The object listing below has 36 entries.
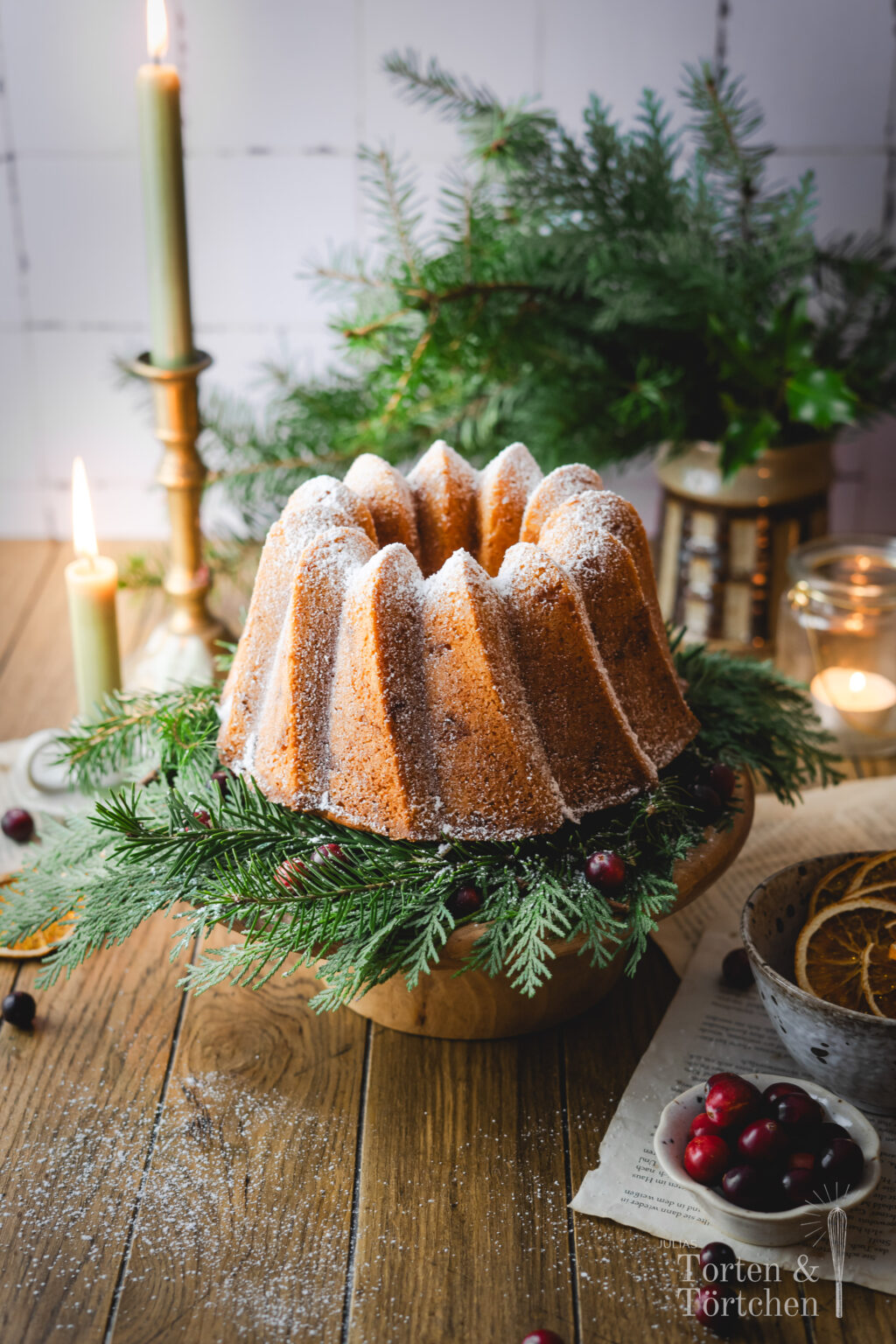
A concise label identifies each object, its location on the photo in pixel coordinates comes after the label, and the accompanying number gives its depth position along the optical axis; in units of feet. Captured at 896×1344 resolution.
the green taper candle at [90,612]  4.66
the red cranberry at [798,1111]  3.01
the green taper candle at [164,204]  4.49
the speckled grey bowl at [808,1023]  3.03
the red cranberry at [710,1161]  2.95
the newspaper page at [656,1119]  2.98
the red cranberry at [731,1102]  3.03
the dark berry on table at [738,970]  3.81
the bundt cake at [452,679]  3.26
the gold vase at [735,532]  5.59
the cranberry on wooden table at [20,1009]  3.75
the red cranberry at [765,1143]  2.94
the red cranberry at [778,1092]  3.08
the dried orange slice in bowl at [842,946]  3.24
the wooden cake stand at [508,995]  3.34
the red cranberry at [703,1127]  3.03
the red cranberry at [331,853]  3.22
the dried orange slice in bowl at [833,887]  3.52
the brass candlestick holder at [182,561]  4.90
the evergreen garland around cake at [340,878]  3.08
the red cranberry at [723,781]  3.56
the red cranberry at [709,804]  3.49
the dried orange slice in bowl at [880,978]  3.16
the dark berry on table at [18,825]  4.56
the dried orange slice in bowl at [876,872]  3.54
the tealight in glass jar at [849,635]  5.33
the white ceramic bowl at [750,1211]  2.87
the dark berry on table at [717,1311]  2.84
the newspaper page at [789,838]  4.20
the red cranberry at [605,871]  3.16
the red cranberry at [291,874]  3.16
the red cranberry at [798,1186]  2.90
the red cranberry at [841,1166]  2.91
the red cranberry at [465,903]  3.15
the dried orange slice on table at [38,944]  3.99
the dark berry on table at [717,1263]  2.91
